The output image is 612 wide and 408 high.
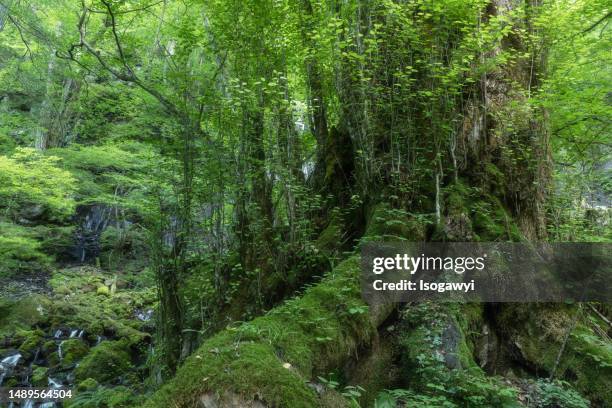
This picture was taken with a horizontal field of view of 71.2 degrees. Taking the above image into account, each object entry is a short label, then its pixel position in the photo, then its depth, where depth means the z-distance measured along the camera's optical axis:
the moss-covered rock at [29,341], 9.21
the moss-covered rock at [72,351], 8.85
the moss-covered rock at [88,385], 7.59
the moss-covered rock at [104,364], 8.12
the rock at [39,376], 8.06
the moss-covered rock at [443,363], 3.59
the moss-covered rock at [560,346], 4.42
